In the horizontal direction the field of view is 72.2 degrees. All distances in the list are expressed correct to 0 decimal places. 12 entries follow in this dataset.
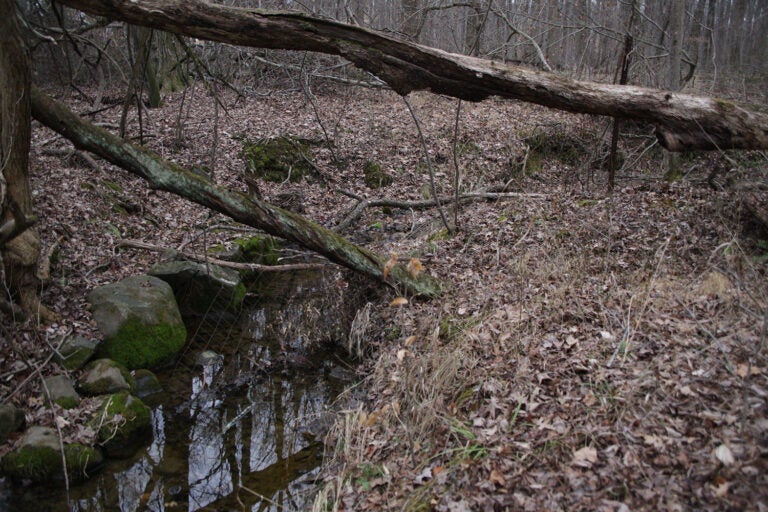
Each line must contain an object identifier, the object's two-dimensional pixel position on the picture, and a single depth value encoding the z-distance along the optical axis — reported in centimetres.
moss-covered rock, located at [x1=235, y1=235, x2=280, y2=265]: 904
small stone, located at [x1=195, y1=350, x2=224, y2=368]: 679
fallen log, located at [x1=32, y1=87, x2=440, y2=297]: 570
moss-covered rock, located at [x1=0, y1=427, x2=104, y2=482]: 452
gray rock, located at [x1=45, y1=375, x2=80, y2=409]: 506
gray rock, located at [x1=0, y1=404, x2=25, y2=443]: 462
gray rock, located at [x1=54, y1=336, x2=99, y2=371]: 547
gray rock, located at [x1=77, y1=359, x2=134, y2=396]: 541
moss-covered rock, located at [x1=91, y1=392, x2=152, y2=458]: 505
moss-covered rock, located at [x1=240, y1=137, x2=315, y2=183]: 1166
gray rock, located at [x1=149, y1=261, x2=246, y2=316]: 748
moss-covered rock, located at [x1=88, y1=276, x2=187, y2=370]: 612
